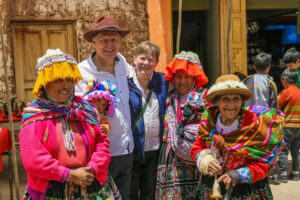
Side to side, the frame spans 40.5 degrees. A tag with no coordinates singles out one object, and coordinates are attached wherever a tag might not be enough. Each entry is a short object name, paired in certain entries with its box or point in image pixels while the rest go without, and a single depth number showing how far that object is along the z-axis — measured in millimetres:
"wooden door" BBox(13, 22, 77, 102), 7320
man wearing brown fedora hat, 3027
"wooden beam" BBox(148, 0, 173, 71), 7332
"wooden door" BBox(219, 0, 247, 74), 7992
